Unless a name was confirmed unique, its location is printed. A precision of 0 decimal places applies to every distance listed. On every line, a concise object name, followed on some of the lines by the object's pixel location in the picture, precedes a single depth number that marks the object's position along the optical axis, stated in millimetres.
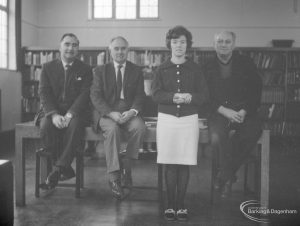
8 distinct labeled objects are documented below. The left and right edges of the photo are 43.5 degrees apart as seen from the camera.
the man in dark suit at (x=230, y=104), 3234
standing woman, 2775
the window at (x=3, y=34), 7405
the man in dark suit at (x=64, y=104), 3178
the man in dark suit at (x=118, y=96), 3088
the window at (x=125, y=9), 9031
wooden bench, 3074
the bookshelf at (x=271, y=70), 7520
